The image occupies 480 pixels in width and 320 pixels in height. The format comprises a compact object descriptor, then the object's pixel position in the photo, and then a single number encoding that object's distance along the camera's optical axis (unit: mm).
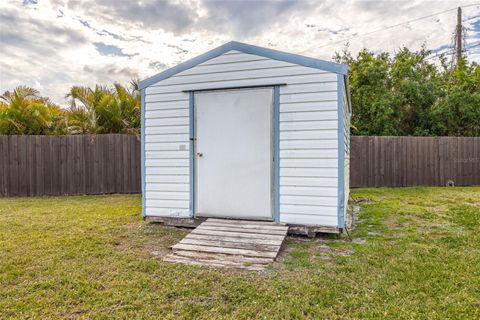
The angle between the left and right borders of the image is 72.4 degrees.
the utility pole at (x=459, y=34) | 15292
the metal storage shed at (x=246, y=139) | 4164
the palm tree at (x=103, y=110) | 9289
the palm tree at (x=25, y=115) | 8828
